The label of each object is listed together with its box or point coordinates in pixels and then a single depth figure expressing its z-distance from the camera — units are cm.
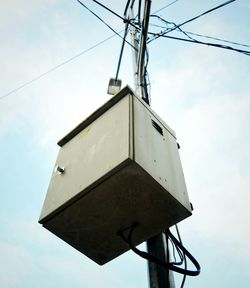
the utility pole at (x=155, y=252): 146
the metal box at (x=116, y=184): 144
